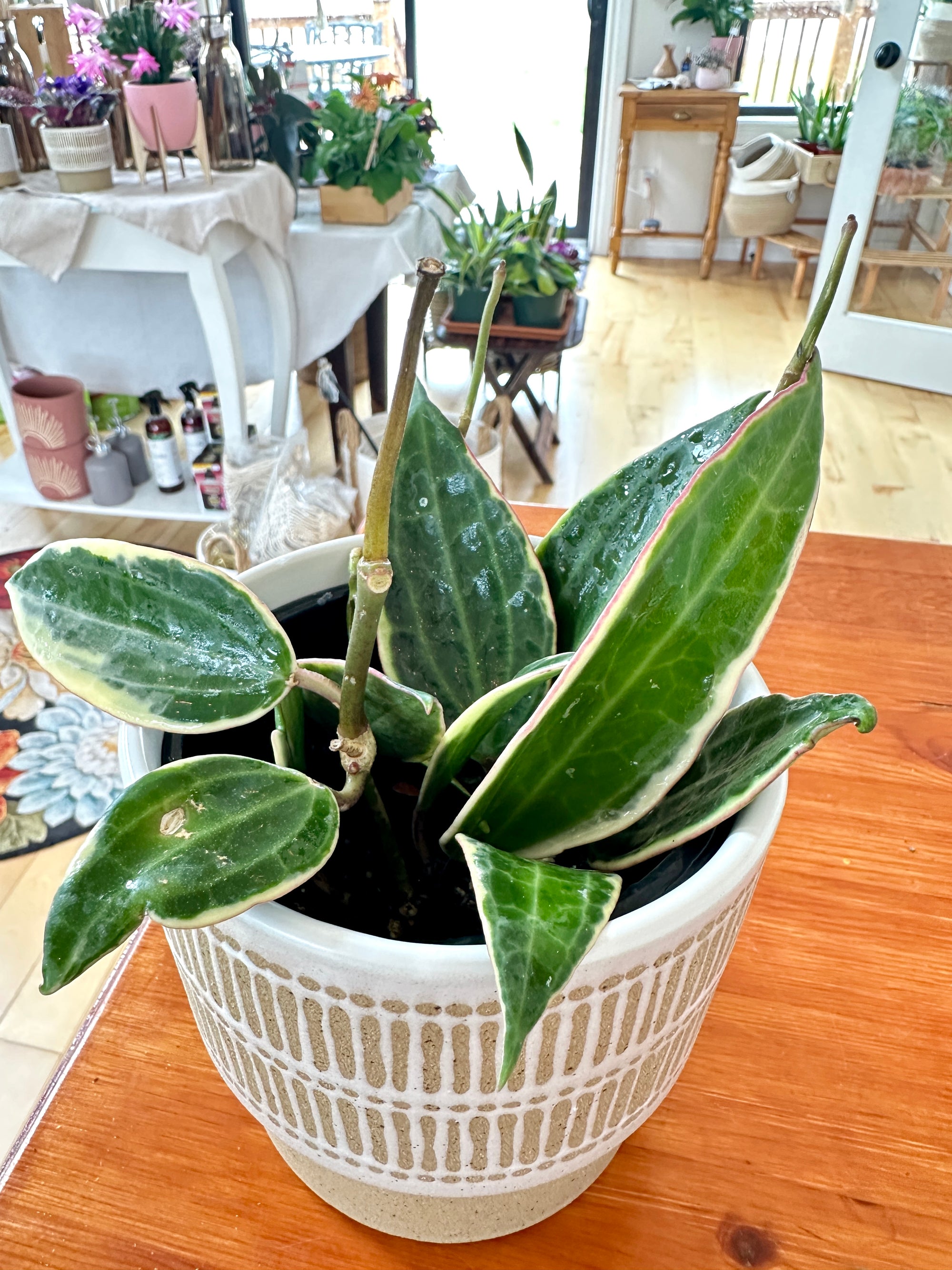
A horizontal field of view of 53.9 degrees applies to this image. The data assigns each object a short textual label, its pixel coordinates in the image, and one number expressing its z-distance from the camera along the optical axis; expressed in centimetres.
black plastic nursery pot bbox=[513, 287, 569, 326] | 179
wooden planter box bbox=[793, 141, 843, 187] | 327
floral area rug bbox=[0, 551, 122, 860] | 123
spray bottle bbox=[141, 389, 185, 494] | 169
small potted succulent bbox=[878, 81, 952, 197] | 243
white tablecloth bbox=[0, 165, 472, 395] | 180
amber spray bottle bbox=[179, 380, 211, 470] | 169
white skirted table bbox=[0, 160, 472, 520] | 143
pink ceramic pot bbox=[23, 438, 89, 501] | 169
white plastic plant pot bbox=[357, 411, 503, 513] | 147
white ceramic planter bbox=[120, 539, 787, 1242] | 20
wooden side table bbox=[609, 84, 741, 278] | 333
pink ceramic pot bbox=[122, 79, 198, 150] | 145
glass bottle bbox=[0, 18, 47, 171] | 152
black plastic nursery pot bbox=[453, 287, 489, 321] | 177
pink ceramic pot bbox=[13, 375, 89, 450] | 165
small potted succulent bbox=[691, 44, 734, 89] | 333
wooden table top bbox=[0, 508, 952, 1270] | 31
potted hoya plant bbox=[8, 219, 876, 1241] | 19
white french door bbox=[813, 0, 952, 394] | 247
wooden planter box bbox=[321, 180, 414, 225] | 177
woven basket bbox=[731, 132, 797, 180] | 333
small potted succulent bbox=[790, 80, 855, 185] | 328
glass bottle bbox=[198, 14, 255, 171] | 158
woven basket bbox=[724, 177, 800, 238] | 334
